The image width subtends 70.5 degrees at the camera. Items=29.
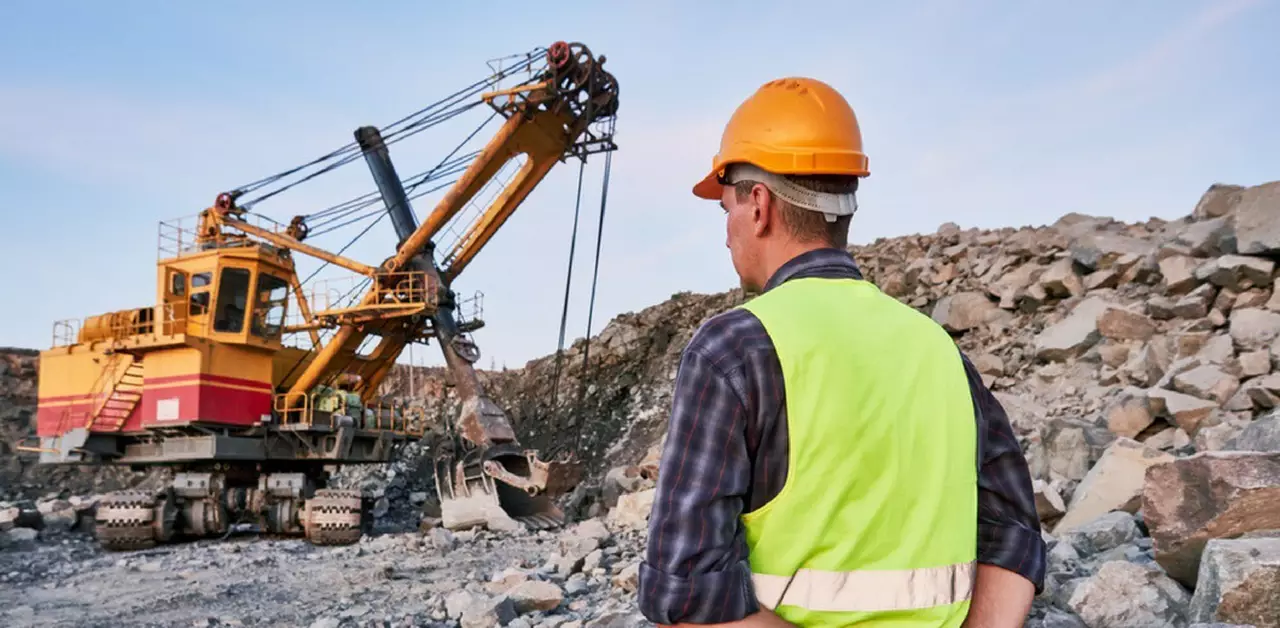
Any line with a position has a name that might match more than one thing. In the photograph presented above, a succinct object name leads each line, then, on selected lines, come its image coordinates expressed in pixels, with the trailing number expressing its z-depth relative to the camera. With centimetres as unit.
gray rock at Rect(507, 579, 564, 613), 536
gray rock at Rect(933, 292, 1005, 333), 1312
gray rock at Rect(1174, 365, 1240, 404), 684
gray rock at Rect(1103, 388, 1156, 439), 702
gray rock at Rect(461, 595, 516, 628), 503
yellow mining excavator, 1201
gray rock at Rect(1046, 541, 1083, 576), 413
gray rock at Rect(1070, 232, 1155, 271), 1138
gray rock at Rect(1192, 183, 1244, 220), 1011
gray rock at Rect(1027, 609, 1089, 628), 325
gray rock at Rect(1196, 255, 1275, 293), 820
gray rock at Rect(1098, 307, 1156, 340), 952
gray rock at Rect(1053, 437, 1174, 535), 491
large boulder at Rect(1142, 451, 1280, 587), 329
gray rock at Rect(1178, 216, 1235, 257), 912
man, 114
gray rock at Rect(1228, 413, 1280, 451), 445
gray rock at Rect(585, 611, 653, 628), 417
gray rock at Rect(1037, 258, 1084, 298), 1190
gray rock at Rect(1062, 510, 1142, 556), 439
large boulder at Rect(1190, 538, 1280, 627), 285
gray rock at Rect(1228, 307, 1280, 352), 742
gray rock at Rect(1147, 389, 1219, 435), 666
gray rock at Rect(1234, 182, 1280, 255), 830
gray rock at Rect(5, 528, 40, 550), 1220
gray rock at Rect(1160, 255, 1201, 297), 929
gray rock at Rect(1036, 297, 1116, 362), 1038
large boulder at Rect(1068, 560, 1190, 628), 334
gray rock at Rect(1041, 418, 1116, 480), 635
